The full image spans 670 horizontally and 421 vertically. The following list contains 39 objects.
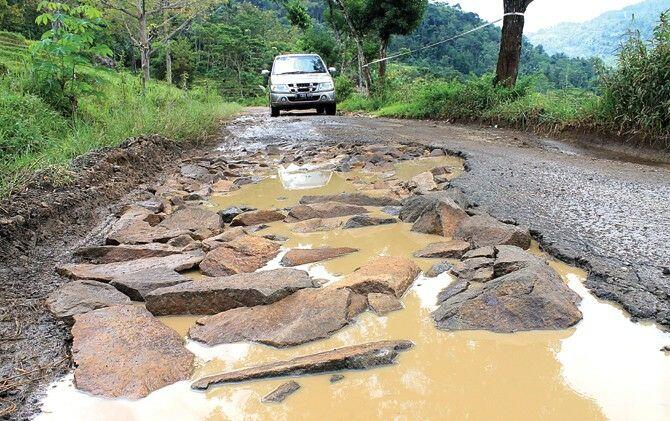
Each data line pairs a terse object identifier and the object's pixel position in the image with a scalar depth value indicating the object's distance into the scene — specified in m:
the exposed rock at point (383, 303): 2.24
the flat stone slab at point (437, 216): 3.19
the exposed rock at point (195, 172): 5.28
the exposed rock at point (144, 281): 2.41
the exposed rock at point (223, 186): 4.83
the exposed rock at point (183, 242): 3.12
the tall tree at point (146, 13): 12.70
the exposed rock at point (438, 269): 2.60
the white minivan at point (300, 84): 11.14
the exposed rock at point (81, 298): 2.21
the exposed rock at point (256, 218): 3.62
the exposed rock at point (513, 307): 2.04
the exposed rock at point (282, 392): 1.66
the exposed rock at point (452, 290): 2.30
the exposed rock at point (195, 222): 3.40
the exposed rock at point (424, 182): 4.24
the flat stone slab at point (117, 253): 2.94
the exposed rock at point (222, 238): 3.03
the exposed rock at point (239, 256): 2.73
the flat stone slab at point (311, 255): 2.88
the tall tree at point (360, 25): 15.59
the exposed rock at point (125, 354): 1.72
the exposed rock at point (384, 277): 2.37
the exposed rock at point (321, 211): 3.71
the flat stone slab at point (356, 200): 4.04
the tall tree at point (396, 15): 15.28
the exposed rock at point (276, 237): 3.29
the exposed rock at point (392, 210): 3.77
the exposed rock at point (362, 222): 3.48
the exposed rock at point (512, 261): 2.42
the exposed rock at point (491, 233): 2.85
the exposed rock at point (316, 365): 1.76
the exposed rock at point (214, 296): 2.27
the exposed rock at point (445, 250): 2.79
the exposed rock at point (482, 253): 2.62
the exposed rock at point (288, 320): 2.03
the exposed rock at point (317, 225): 3.47
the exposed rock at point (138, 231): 3.21
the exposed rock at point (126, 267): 2.60
